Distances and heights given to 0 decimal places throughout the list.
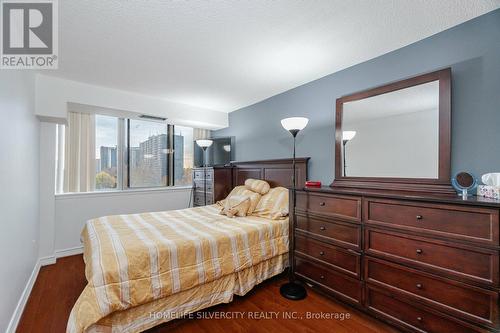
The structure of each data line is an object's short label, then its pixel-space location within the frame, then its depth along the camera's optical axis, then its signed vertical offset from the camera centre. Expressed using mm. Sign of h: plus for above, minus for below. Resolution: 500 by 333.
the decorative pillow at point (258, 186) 3271 -302
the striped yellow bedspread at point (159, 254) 1470 -762
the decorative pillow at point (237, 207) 2896 -550
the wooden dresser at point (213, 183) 3939 -317
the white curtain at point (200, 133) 4902 +747
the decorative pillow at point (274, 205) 2754 -519
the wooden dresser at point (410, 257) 1350 -688
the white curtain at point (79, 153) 3471 +203
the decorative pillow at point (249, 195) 3027 -426
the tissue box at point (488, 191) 1501 -173
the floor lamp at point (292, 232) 2400 -766
